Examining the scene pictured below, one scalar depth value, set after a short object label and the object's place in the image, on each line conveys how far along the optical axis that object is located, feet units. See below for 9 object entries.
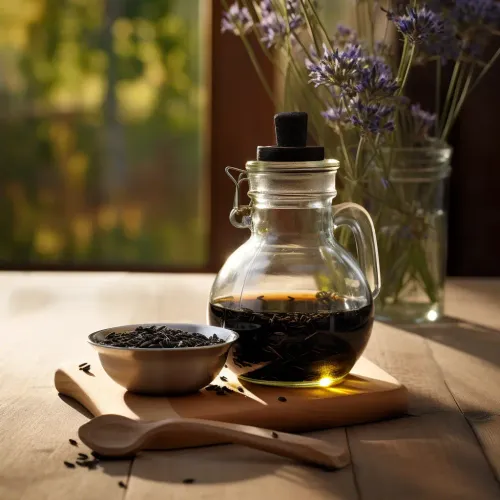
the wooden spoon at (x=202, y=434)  2.44
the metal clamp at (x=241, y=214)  3.03
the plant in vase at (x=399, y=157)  3.72
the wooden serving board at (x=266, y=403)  2.71
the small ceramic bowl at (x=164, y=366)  2.72
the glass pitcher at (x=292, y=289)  2.84
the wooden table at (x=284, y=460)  2.33
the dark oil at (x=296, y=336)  2.82
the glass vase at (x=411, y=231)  3.86
